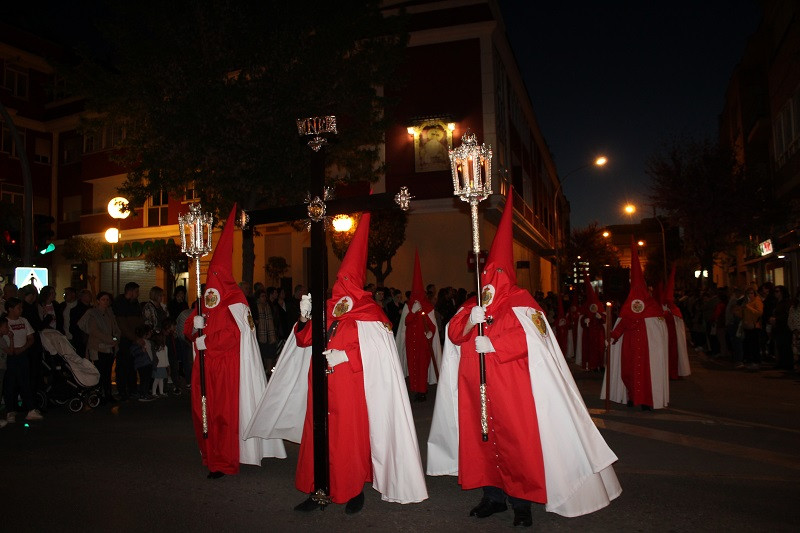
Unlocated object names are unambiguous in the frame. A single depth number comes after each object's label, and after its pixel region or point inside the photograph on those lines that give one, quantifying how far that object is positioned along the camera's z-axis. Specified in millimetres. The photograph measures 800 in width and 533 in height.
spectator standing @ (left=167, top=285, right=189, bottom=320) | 13828
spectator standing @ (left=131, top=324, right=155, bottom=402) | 11789
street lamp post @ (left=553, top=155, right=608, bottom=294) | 27844
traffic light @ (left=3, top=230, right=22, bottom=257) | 14061
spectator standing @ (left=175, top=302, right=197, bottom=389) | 12664
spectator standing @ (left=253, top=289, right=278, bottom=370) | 13047
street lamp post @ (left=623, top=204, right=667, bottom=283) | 41719
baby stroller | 10336
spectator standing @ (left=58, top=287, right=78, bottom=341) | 12102
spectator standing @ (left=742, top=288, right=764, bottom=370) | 15094
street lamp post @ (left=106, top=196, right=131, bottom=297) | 20983
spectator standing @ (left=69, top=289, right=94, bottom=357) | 11812
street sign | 13383
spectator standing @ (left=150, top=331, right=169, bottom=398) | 12156
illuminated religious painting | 23984
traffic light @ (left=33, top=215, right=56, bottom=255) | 14289
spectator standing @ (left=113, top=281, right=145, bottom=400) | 11789
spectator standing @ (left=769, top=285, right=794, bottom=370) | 14461
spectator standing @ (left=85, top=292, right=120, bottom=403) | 11195
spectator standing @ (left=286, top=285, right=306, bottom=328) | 14094
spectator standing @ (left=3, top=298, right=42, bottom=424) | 9500
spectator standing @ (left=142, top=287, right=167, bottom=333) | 12656
